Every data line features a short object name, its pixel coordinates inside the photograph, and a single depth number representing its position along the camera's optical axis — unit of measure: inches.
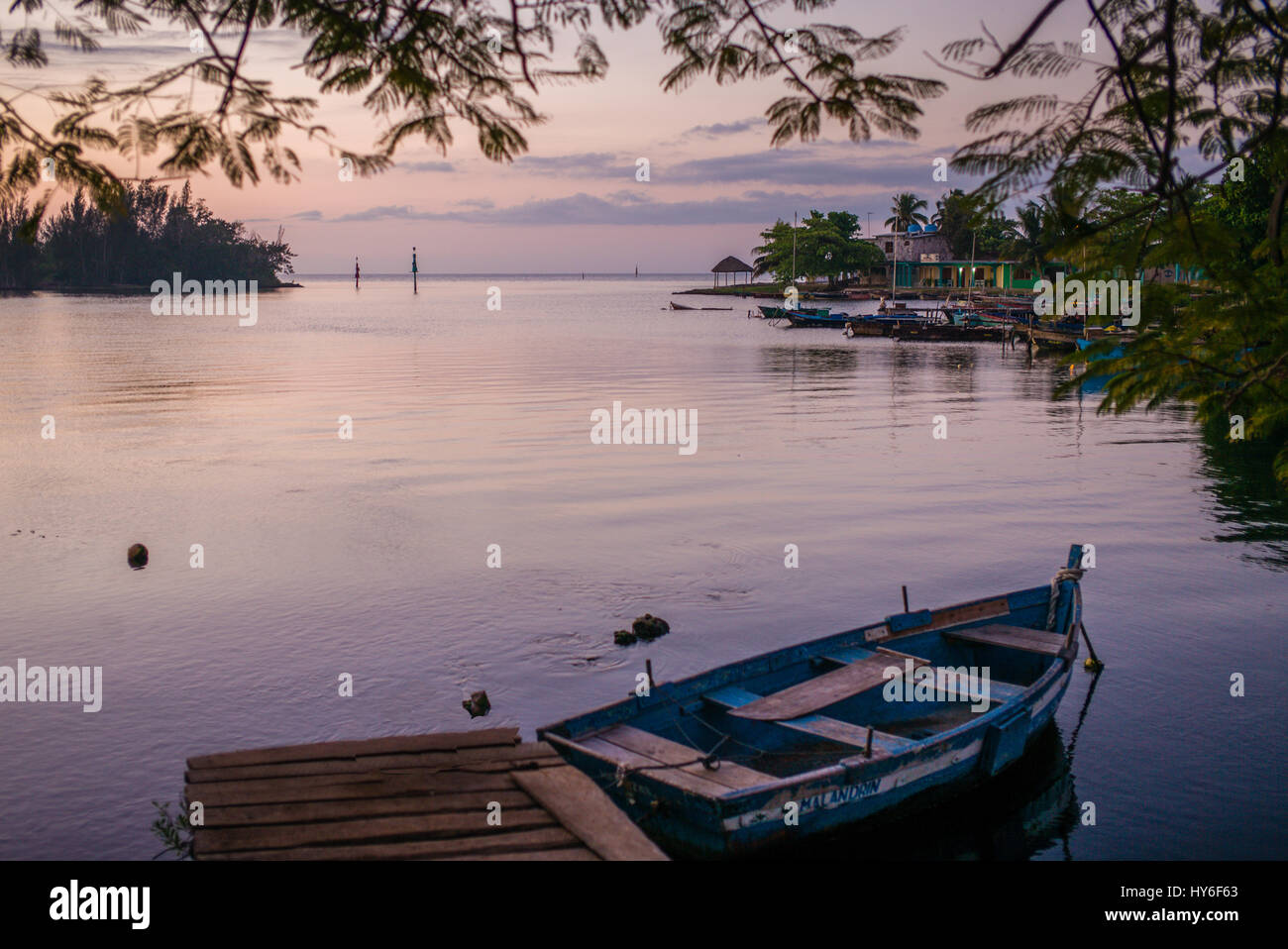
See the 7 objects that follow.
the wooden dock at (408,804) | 300.5
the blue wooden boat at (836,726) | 344.8
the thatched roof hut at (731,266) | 6190.9
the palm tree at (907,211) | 5610.2
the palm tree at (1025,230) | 3954.2
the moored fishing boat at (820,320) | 3430.1
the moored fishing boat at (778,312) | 3711.4
